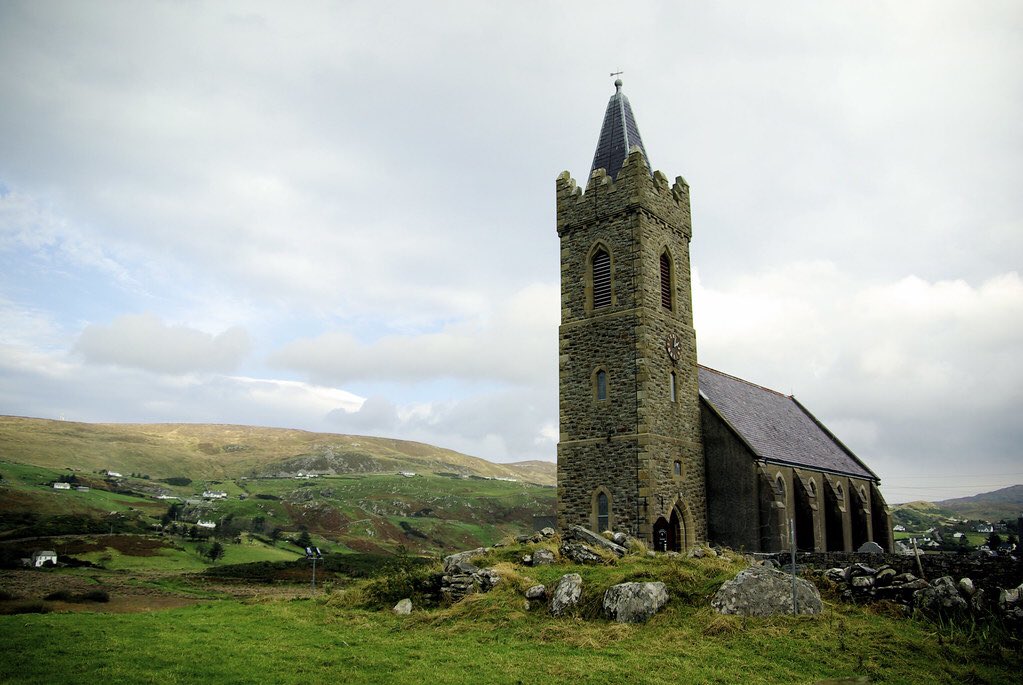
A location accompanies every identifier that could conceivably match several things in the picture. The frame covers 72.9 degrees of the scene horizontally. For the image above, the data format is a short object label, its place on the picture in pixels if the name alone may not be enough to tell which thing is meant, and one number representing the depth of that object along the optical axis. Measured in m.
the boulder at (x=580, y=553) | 19.89
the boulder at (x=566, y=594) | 16.08
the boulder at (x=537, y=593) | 16.89
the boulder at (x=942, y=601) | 12.95
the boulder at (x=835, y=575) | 15.54
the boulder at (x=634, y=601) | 14.94
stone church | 28.75
